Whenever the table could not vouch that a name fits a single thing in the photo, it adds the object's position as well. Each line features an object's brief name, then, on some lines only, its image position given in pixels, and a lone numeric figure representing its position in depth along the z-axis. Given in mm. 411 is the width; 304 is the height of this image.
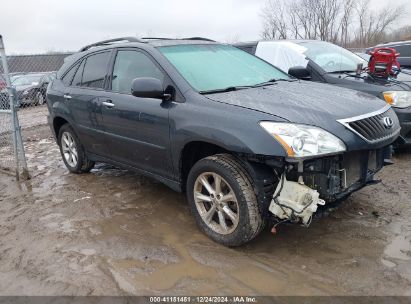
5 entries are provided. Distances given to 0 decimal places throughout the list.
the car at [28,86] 15414
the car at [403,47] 9344
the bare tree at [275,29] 31281
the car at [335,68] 5000
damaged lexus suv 2850
